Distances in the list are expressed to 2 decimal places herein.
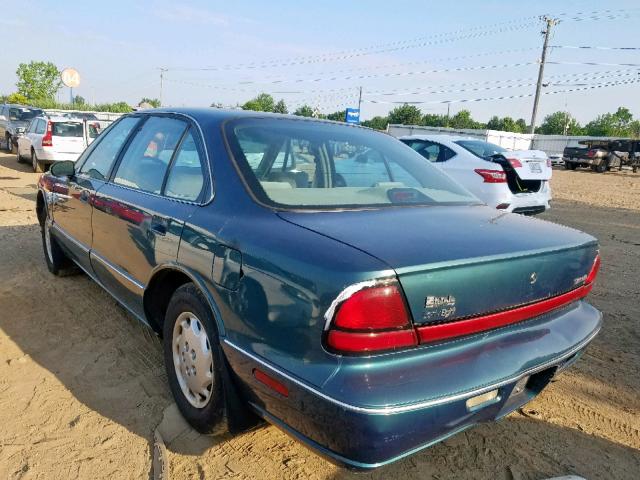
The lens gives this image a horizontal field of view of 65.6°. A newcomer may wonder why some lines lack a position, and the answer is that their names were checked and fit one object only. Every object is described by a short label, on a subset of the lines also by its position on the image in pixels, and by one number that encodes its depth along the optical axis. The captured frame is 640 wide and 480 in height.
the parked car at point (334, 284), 1.63
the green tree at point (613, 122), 76.16
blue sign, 24.62
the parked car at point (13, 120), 18.53
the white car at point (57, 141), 12.35
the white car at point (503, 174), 7.38
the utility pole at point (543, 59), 37.22
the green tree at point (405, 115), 74.44
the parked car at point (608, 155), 26.10
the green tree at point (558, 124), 77.94
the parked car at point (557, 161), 30.83
